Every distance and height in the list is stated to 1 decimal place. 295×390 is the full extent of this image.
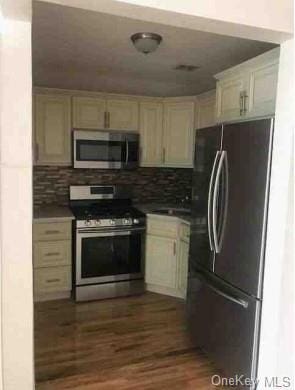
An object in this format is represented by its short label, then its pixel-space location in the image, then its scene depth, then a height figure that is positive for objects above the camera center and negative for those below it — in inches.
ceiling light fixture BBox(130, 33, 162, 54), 78.0 +29.5
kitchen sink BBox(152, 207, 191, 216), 138.2 -20.4
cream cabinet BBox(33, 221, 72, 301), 126.0 -39.0
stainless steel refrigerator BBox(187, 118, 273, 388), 71.2 -17.8
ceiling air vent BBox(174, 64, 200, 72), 102.7 +30.9
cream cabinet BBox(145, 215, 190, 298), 130.7 -37.7
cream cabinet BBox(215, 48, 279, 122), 74.9 +19.9
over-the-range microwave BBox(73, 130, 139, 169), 137.0 +5.4
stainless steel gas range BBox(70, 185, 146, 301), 128.3 -36.5
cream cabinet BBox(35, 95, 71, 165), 133.3 +12.8
